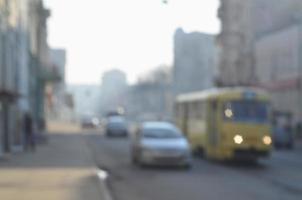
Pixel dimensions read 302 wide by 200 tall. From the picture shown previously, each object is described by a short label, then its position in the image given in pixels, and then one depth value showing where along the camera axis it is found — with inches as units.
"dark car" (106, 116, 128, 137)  2239.2
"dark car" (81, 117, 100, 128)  3061.0
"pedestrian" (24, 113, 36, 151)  1315.2
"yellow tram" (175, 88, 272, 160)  1016.2
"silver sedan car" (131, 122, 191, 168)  946.1
